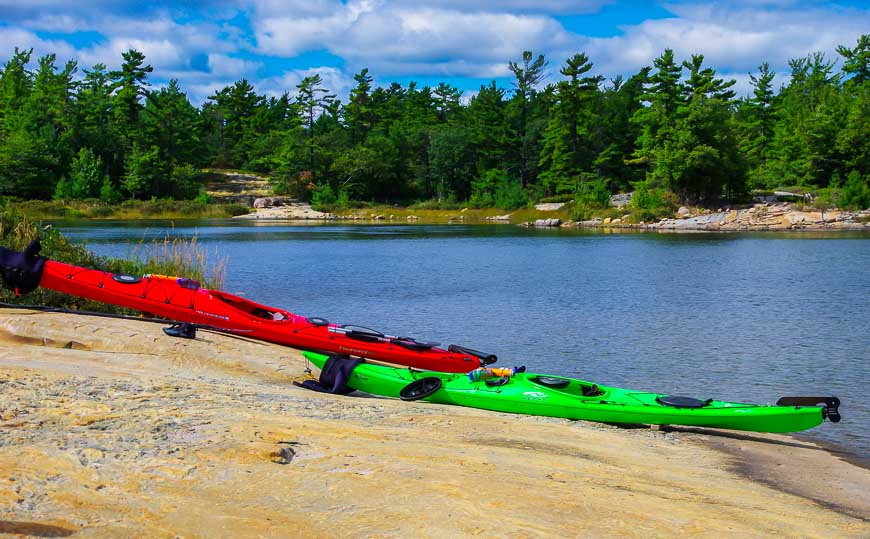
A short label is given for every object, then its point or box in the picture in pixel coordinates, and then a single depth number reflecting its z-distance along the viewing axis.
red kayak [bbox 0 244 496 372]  13.34
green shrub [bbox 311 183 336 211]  93.00
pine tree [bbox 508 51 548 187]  92.06
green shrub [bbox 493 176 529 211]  86.19
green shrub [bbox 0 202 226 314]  15.55
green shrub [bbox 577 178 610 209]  76.69
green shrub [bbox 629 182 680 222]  69.12
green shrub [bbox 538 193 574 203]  82.96
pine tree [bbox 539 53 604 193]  83.06
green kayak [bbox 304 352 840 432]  10.04
